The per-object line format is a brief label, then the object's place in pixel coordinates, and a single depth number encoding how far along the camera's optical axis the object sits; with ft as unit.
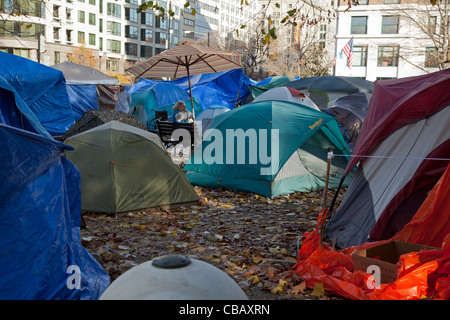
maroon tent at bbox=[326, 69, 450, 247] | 16.74
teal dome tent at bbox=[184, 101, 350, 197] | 28.19
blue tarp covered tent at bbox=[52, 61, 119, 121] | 59.98
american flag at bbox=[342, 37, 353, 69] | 110.22
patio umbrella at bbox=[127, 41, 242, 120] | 35.83
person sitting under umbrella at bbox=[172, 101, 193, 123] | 40.45
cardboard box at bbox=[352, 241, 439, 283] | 13.78
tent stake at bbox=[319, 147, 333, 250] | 16.34
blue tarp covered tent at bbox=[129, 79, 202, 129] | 63.62
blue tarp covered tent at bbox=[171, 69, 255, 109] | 70.33
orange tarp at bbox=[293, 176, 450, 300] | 12.89
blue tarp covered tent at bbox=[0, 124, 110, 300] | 12.25
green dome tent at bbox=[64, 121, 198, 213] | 23.15
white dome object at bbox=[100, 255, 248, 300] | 7.61
